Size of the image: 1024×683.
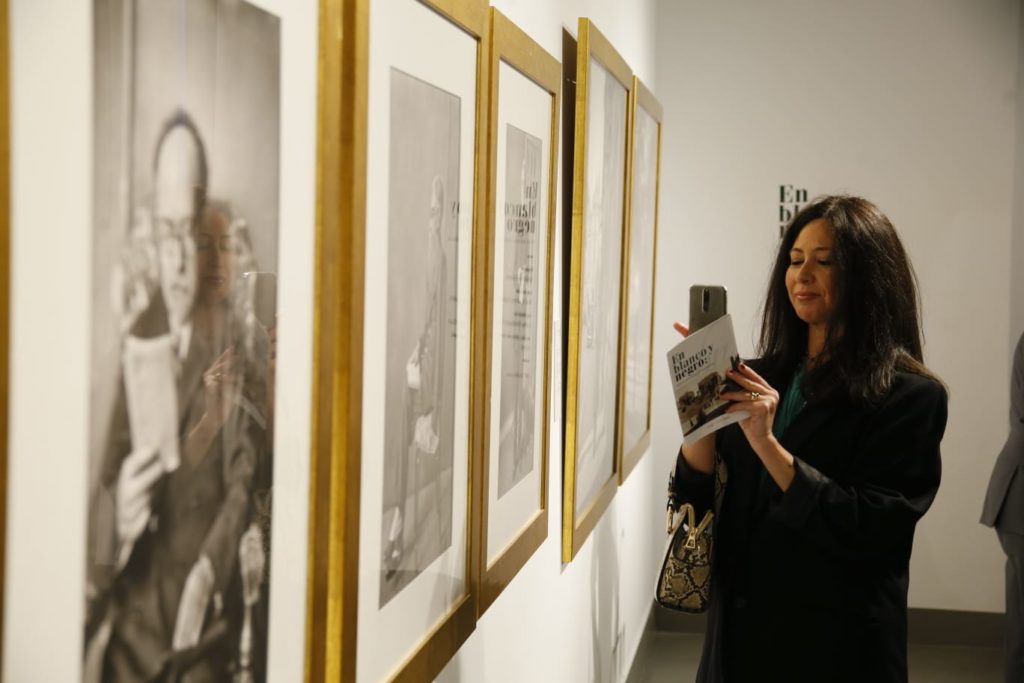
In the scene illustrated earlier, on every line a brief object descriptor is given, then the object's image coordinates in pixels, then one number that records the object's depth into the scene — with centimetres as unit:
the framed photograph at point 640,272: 410
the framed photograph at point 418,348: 141
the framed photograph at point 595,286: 290
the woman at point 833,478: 275
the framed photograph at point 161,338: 76
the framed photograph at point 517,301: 207
